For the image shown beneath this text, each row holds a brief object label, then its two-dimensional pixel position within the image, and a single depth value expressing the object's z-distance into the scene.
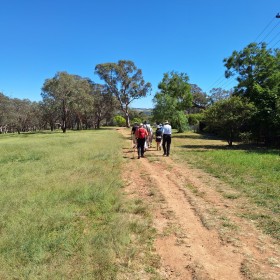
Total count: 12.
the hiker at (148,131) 18.62
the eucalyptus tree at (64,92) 53.47
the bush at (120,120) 93.34
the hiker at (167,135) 15.56
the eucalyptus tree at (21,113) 69.04
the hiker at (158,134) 18.24
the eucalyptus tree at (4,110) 64.69
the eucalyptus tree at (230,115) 20.83
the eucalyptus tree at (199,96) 81.60
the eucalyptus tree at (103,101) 71.19
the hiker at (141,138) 14.74
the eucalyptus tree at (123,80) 63.98
